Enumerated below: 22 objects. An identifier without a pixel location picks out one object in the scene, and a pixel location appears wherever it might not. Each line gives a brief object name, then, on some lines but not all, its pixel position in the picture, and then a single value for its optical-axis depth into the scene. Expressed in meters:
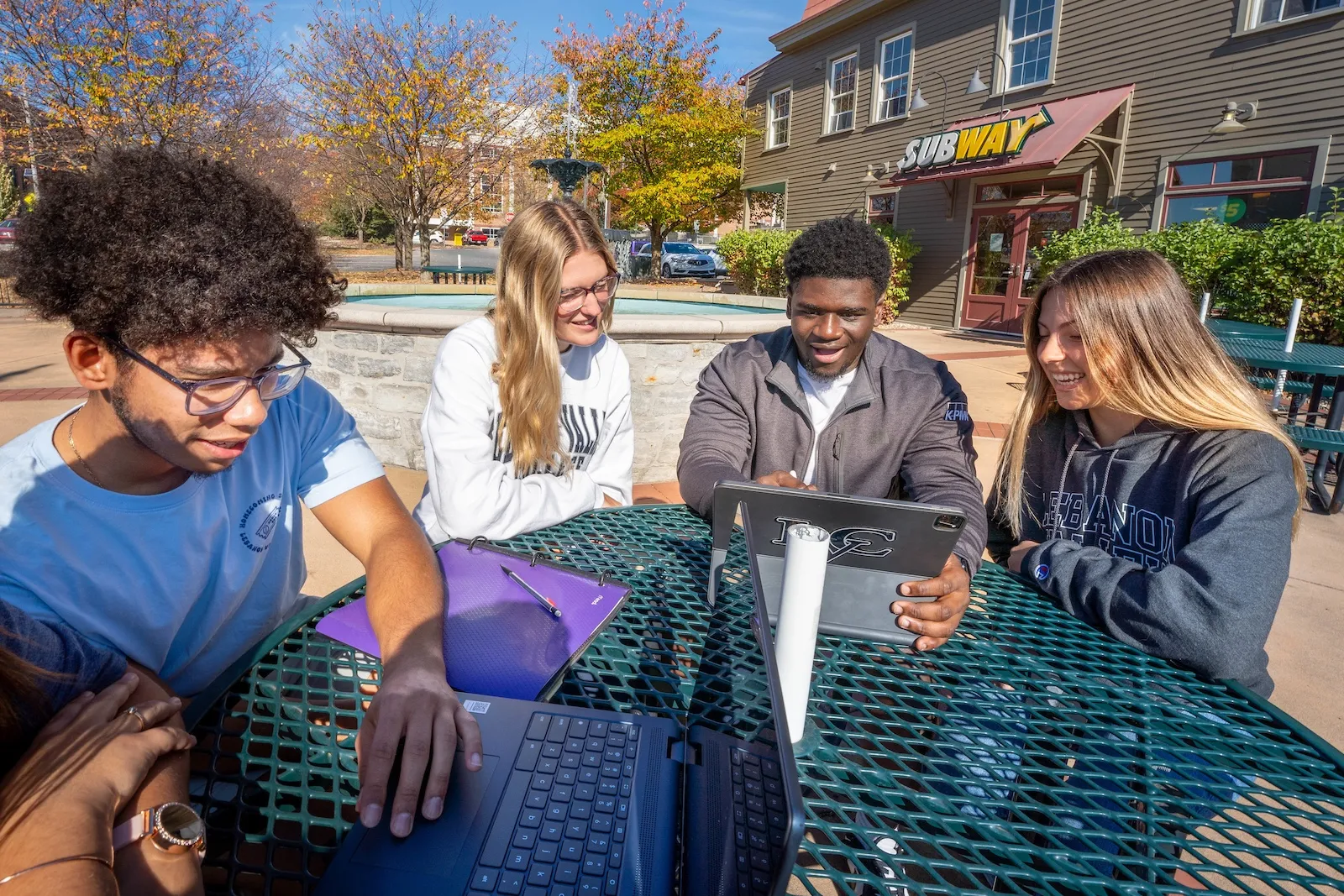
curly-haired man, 1.12
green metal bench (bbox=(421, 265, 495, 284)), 12.57
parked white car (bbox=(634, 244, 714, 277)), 24.86
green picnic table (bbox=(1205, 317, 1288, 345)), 6.16
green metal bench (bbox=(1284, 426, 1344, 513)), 4.07
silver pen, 1.39
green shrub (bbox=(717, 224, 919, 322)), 14.05
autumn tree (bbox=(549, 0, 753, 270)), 19.83
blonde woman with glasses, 2.06
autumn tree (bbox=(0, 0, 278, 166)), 11.73
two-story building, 9.01
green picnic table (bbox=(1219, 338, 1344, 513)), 4.45
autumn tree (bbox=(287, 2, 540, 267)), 13.17
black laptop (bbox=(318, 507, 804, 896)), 0.74
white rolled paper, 1.01
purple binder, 1.22
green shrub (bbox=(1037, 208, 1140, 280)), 9.96
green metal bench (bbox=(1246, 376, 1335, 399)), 5.93
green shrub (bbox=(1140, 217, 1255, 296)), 8.42
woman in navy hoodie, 1.45
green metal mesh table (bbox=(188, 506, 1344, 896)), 0.93
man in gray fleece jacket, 2.20
